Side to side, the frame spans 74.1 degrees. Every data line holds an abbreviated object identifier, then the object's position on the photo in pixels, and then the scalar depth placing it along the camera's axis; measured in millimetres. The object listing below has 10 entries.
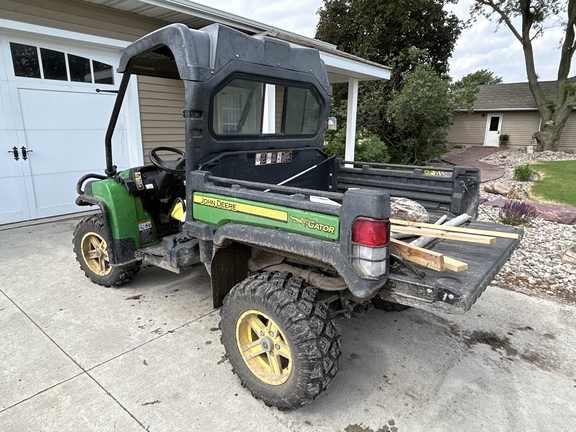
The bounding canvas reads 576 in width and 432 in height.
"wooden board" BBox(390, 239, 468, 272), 1884
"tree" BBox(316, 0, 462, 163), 15438
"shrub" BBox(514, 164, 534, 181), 10711
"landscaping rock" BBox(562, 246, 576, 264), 4613
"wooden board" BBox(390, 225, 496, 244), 2059
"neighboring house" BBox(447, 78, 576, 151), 24766
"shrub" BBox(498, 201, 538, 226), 5922
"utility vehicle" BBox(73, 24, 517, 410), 1928
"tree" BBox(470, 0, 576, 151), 19672
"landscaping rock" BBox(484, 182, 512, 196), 8562
